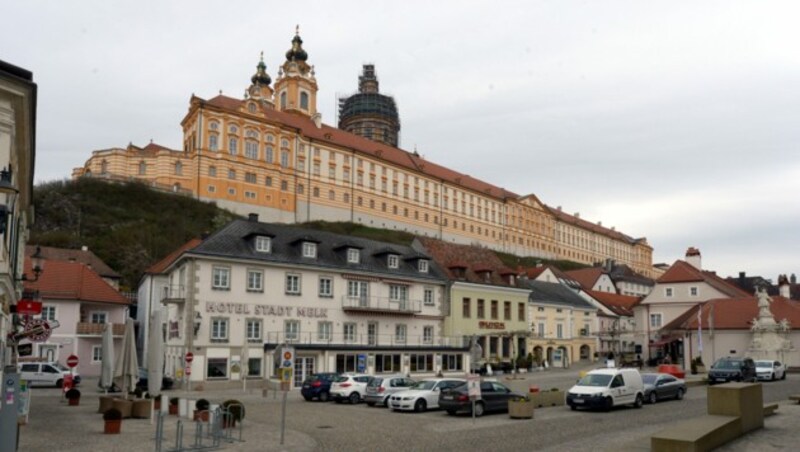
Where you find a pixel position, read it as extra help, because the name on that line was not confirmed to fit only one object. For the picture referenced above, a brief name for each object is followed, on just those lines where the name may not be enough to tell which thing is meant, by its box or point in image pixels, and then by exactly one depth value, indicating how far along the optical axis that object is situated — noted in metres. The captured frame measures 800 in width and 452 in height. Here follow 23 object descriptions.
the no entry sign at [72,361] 28.21
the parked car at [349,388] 32.00
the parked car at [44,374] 41.22
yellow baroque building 92.44
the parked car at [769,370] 41.25
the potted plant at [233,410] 21.20
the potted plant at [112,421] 20.09
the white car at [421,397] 27.08
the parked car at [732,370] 37.41
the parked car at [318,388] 33.19
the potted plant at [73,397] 29.55
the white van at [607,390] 25.45
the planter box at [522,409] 24.08
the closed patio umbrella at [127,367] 25.52
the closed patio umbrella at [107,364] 28.72
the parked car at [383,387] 29.73
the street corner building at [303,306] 40.16
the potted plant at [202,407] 22.09
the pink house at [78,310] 49.75
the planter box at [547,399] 27.66
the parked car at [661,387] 28.50
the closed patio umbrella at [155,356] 23.64
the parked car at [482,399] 25.11
